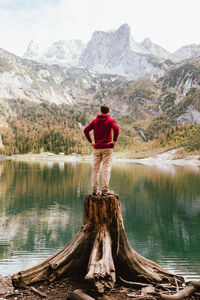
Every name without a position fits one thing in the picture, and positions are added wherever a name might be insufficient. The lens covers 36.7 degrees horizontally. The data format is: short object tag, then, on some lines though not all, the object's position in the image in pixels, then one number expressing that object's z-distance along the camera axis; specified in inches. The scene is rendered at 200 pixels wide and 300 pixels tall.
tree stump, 372.2
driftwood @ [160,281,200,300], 303.0
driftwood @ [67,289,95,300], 305.3
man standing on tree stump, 406.6
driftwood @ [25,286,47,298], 337.6
